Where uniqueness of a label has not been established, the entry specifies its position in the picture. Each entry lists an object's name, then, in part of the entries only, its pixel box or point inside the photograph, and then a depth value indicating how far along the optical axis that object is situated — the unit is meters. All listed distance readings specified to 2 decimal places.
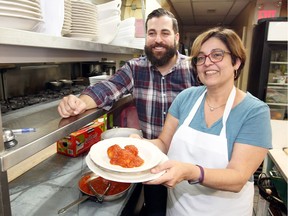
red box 1.64
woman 1.02
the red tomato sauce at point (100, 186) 1.25
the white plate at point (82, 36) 1.10
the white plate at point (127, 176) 0.85
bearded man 1.72
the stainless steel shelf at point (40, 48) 0.65
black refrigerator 3.61
